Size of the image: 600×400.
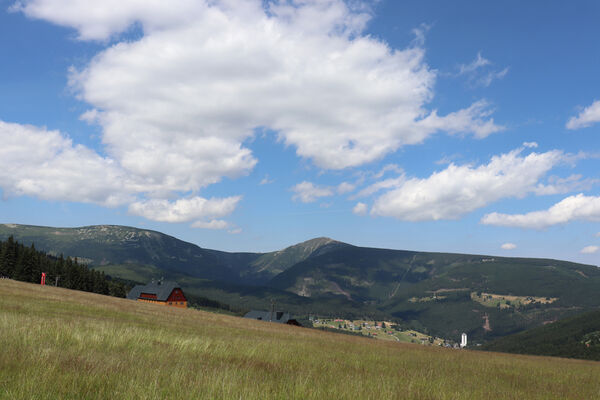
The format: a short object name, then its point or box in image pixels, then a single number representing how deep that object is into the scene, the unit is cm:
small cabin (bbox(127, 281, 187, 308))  13912
